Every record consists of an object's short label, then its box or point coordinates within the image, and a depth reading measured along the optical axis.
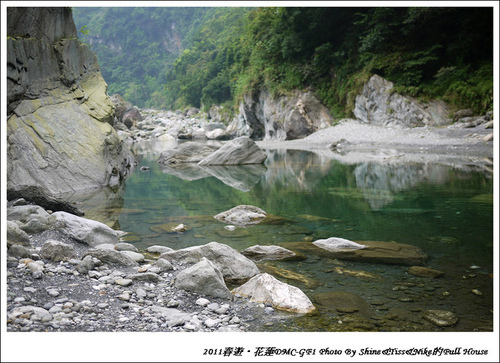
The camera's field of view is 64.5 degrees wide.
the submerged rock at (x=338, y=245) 5.12
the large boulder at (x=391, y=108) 20.72
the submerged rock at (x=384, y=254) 4.70
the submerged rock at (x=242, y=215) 6.82
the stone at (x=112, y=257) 4.17
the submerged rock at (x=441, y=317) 3.23
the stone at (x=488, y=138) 15.07
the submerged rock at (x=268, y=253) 4.92
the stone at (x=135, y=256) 4.41
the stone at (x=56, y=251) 4.12
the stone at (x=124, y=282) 3.64
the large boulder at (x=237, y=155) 16.75
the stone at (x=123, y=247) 4.81
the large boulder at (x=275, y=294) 3.48
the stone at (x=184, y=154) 17.89
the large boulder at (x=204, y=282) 3.61
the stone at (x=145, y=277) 3.83
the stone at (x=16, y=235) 4.25
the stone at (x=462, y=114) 18.70
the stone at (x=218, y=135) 38.44
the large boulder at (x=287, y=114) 29.44
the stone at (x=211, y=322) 3.07
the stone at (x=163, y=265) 4.17
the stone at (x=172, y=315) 3.02
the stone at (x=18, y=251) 3.92
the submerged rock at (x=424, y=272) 4.23
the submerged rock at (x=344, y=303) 3.47
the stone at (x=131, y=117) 44.48
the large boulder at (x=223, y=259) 4.21
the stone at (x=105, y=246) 4.32
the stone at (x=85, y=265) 3.82
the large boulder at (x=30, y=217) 4.98
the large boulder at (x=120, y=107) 40.16
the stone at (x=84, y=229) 4.88
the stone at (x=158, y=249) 5.07
